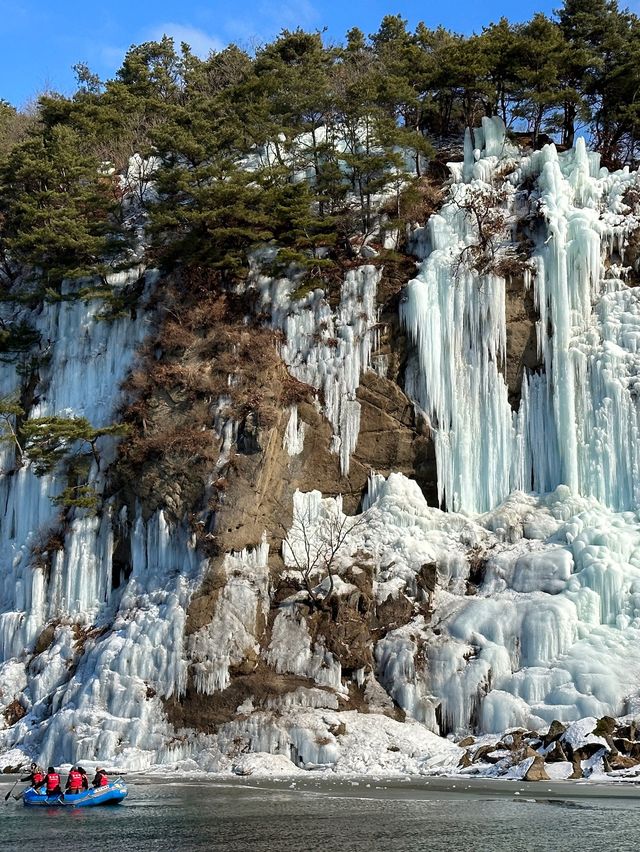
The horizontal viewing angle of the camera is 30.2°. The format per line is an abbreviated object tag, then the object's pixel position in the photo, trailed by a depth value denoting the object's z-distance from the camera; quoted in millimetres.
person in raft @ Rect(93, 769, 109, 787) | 26859
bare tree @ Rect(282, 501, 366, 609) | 33250
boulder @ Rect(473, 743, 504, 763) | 28219
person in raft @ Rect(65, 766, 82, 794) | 27078
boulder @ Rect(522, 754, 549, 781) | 26516
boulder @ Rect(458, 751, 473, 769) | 28156
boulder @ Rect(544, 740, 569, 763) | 27219
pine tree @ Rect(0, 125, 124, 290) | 41344
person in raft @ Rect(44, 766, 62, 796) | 27219
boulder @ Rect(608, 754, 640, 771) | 26609
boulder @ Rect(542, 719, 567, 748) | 27852
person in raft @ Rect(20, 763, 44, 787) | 27562
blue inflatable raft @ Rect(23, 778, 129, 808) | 26406
